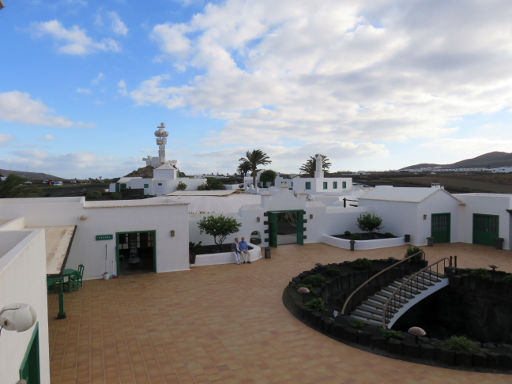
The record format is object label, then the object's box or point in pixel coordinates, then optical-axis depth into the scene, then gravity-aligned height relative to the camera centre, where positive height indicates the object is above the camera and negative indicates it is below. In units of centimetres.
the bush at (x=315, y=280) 1220 -323
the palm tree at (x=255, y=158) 5797 +436
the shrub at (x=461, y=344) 757 -338
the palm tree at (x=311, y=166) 5995 +328
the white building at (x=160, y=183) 6378 +34
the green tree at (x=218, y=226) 1709 -194
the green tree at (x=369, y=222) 2159 -221
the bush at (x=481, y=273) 1416 -348
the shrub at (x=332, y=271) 1353 -322
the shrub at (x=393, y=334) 811 -336
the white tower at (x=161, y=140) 8044 +1021
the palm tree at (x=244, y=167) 6087 +324
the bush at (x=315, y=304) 989 -329
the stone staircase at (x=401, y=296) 1276 -428
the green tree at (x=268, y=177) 6906 +157
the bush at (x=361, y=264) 1462 -321
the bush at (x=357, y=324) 861 -333
